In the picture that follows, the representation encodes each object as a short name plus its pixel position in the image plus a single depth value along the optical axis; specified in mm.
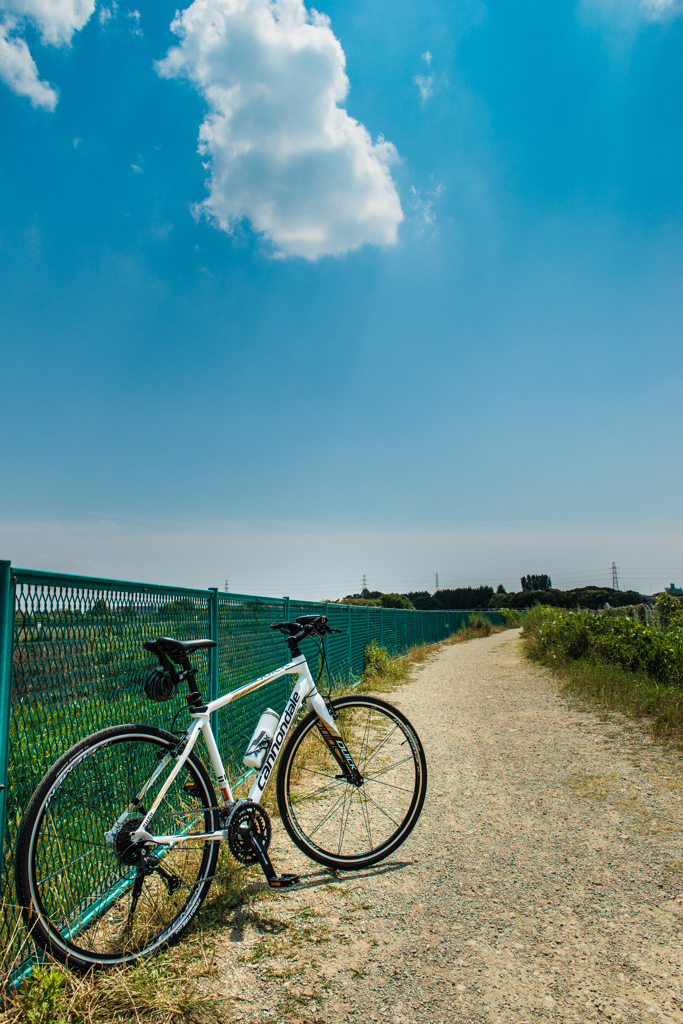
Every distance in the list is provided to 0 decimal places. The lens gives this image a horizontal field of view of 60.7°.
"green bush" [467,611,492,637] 31738
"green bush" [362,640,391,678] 12289
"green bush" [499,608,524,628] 40250
